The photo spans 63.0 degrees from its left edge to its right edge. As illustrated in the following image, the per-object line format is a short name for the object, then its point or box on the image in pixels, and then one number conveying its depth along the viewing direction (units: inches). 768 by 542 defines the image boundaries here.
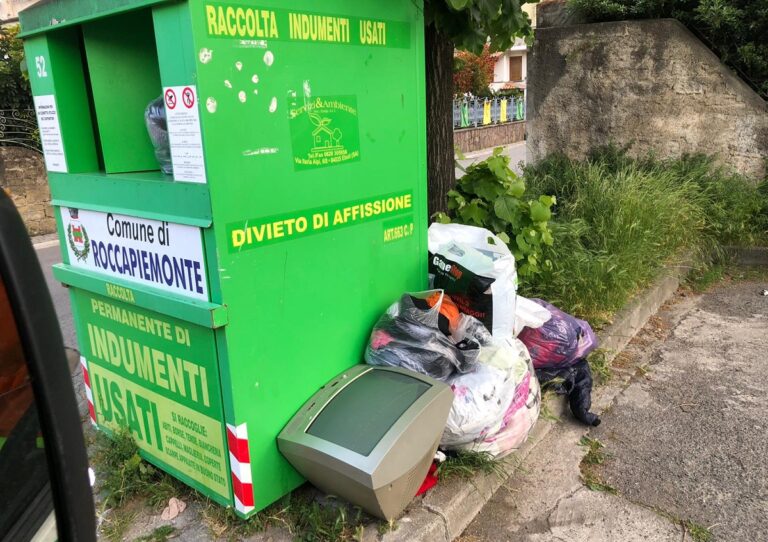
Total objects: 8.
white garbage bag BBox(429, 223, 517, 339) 113.9
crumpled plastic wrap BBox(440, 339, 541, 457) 101.8
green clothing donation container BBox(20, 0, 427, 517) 82.2
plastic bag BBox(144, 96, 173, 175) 97.0
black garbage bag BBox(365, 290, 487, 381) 104.0
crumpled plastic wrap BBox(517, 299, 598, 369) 128.8
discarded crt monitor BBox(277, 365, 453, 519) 84.0
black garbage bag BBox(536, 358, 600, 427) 129.3
